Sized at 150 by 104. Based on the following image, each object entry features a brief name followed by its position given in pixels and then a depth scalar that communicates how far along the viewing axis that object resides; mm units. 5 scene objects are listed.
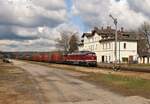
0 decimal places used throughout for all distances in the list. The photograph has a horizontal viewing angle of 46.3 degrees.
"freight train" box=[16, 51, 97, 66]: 29684
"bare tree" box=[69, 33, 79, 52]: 71547
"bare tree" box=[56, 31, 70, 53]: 74749
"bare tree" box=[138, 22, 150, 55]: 63194
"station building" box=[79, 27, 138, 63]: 53055
